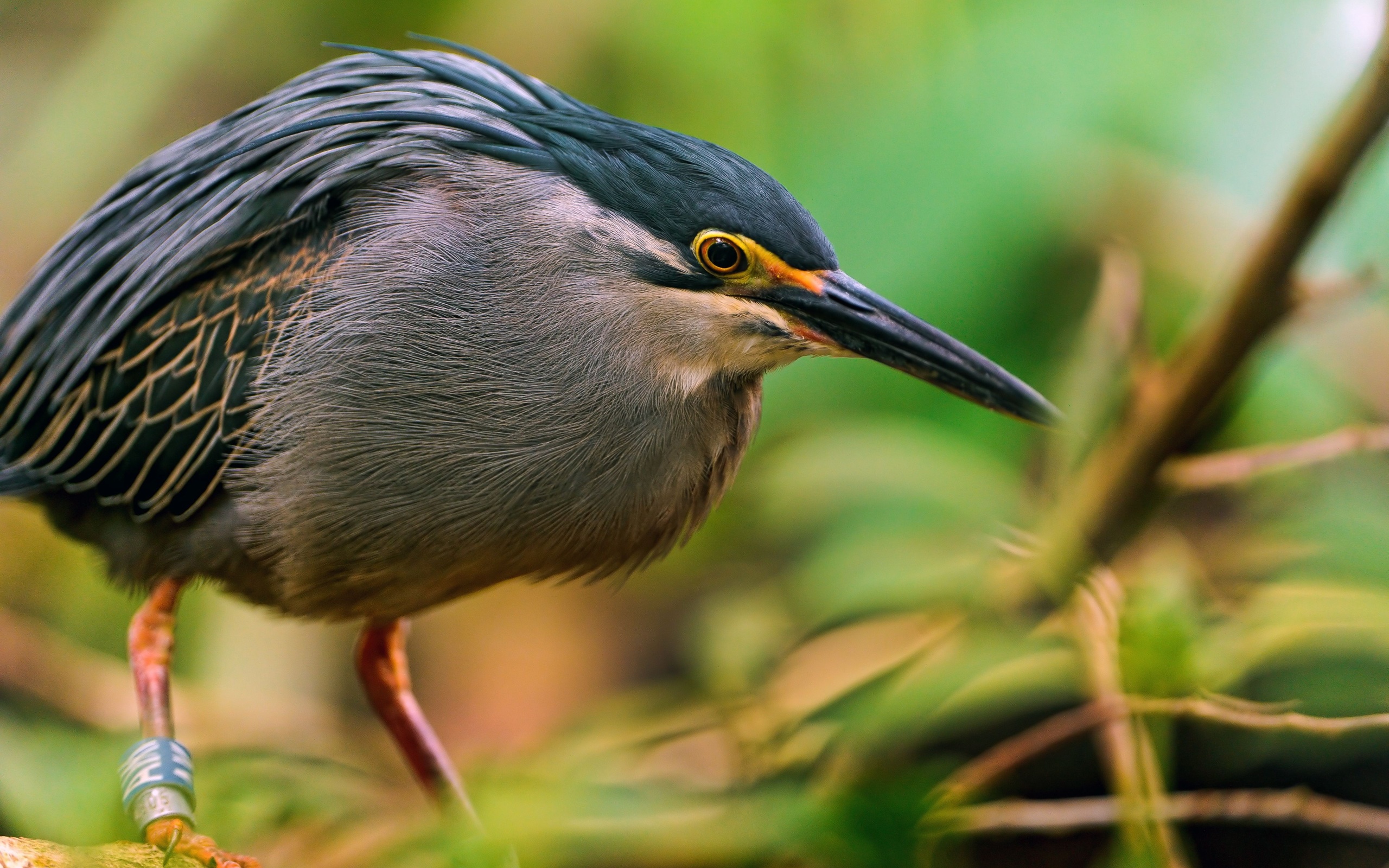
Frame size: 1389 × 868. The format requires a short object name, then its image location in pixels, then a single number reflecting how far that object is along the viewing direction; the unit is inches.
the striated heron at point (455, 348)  140.1
